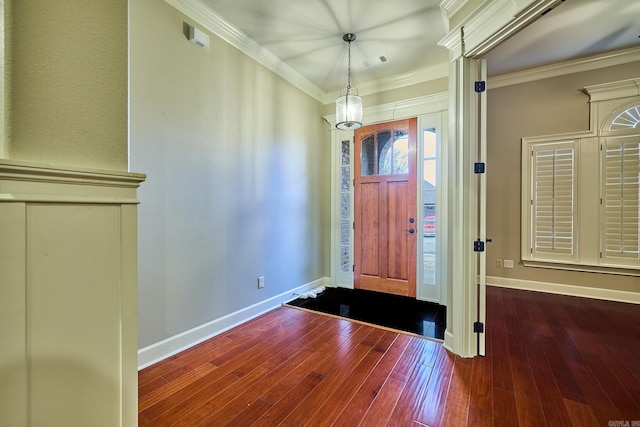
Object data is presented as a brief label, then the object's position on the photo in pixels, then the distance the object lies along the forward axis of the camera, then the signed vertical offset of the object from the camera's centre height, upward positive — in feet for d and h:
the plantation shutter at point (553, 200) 11.52 +0.46
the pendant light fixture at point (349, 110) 9.00 +3.42
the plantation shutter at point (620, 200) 10.46 +0.43
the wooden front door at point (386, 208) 11.82 +0.11
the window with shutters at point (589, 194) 10.57 +0.70
